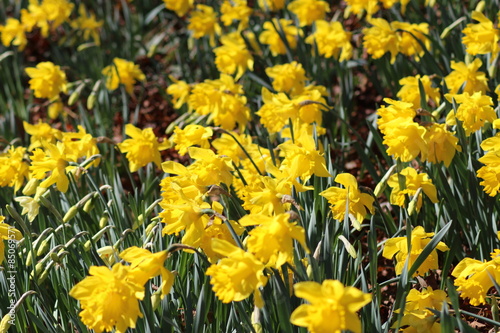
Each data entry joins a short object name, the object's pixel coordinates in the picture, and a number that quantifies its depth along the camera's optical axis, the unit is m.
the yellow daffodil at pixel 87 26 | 5.08
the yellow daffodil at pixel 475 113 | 2.35
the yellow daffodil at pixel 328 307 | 1.46
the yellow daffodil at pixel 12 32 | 4.63
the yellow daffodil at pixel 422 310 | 1.82
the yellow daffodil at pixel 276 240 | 1.61
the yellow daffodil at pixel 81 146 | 2.84
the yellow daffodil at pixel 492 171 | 2.06
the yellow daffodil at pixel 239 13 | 4.08
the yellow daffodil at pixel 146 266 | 1.66
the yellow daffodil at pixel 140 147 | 2.79
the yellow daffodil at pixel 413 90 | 2.87
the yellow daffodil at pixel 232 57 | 3.64
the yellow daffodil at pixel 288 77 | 3.36
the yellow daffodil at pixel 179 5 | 4.43
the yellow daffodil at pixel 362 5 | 3.53
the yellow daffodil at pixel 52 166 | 2.51
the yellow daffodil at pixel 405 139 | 2.14
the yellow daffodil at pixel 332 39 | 3.56
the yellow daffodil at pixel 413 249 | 2.04
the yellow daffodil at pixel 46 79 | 3.80
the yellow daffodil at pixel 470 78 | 2.85
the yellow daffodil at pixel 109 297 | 1.61
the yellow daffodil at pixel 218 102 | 3.08
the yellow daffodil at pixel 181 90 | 3.71
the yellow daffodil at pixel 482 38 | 2.92
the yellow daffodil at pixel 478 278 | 1.87
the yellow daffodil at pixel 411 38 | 3.34
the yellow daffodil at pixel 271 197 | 1.85
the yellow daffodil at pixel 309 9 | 3.84
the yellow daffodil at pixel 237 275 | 1.58
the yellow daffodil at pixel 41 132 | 3.34
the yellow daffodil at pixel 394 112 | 2.23
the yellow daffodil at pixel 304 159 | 2.12
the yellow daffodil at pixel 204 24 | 4.15
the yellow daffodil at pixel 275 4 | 4.16
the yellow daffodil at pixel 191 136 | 2.53
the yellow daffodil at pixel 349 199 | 2.08
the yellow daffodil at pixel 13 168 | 2.77
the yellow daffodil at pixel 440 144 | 2.21
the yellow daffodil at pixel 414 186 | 2.30
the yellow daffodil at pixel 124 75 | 4.04
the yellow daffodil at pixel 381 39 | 3.23
